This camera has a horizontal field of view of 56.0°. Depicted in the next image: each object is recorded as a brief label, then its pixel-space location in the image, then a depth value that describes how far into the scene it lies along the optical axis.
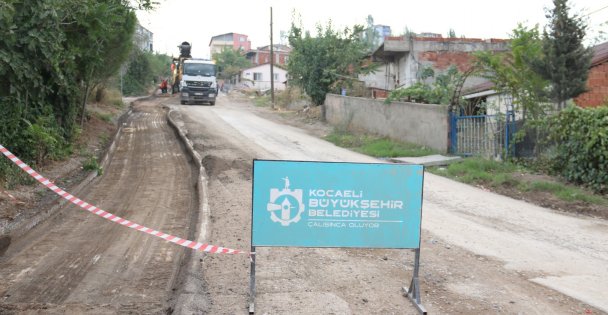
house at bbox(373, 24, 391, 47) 128.74
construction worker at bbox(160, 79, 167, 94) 56.73
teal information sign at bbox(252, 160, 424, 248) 5.60
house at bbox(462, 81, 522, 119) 16.83
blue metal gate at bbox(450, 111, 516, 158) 16.02
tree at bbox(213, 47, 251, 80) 98.55
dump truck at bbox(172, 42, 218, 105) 41.09
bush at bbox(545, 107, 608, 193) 12.30
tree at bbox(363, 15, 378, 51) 81.91
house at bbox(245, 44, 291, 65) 104.56
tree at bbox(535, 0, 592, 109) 15.16
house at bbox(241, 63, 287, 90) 79.53
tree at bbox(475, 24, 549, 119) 15.77
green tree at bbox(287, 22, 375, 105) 31.44
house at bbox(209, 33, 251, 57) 152.50
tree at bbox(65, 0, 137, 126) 14.52
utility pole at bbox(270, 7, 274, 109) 42.87
